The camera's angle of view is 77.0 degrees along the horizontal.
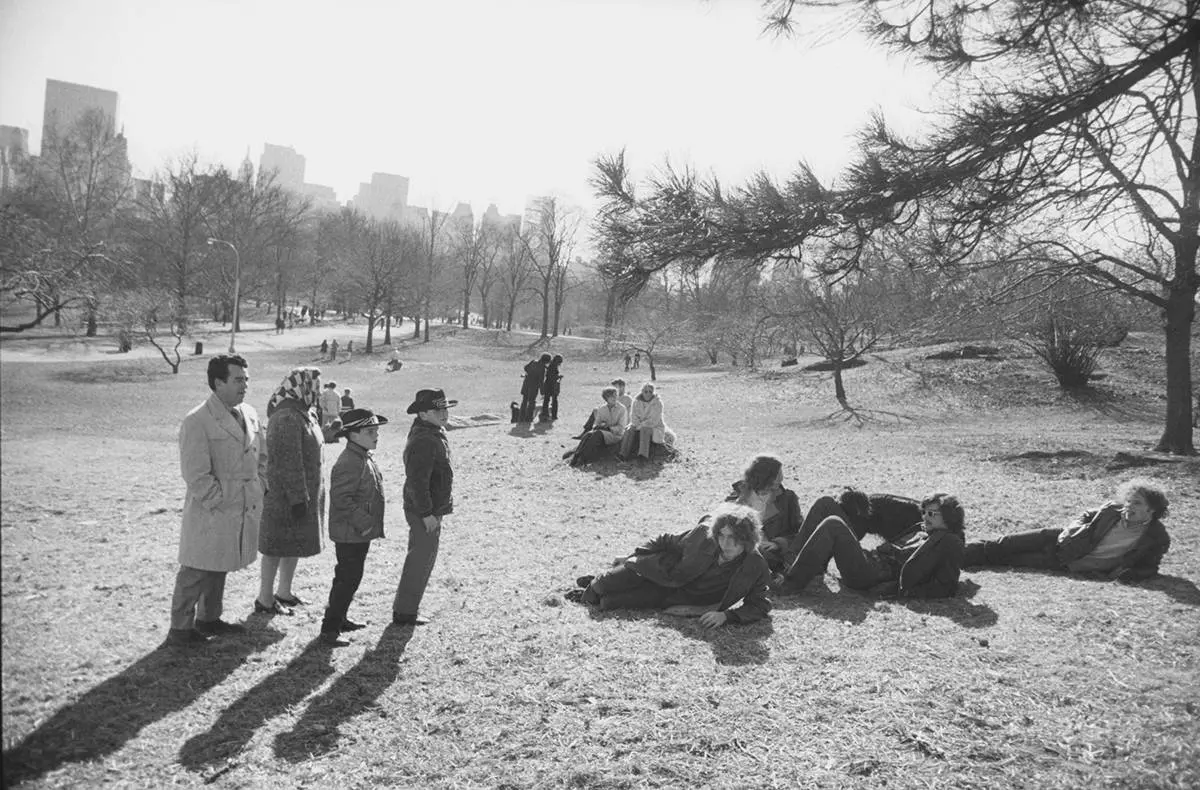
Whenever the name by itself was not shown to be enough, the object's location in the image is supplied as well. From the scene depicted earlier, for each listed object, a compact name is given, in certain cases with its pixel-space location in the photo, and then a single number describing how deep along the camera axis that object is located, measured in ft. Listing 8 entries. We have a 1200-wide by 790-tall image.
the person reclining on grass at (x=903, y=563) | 18.07
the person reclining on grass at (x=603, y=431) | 39.11
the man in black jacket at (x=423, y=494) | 15.83
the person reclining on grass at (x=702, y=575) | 16.39
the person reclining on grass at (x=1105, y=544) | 18.99
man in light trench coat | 13.15
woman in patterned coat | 15.11
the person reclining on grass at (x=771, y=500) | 21.06
